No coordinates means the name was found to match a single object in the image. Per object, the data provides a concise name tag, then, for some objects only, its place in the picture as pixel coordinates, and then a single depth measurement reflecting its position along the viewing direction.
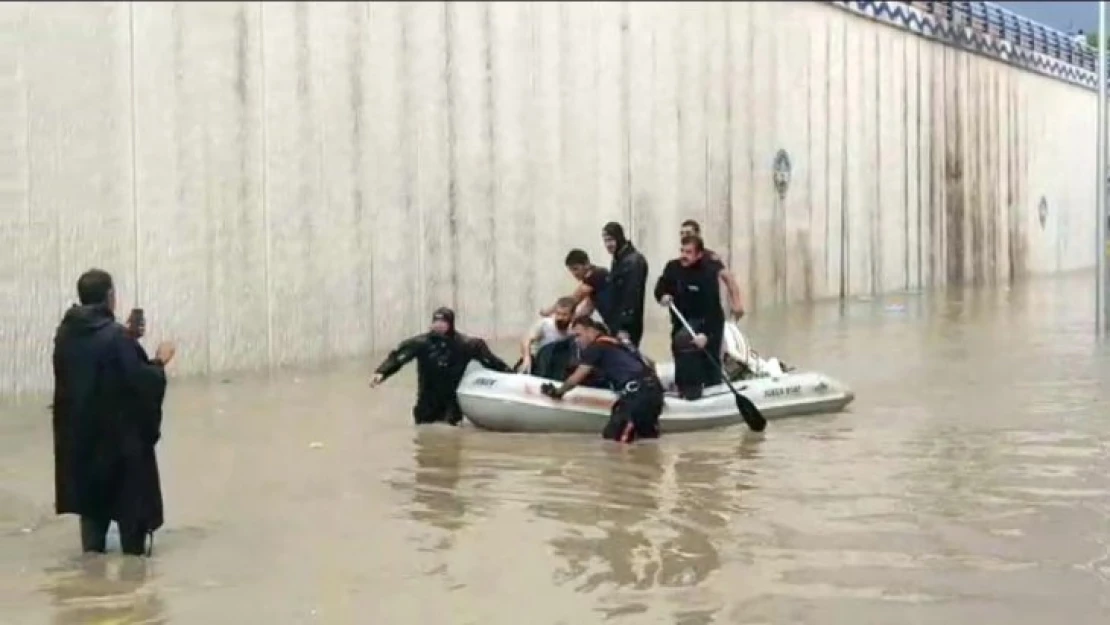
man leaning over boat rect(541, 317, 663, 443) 11.70
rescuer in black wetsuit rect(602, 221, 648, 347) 12.51
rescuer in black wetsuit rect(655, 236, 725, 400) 12.33
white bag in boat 13.37
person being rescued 12.47
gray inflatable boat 12.02
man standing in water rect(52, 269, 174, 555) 7.39
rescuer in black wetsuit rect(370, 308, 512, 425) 12.49
